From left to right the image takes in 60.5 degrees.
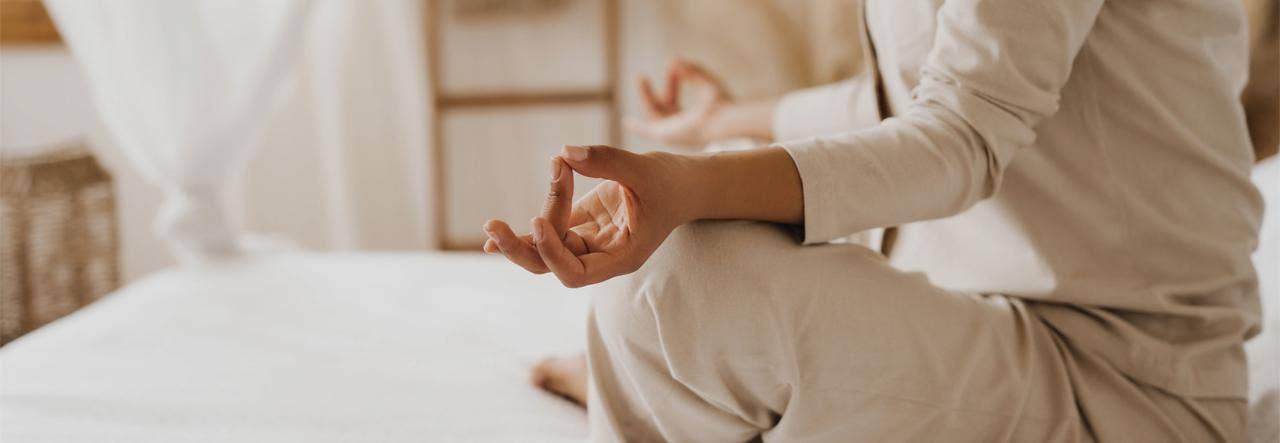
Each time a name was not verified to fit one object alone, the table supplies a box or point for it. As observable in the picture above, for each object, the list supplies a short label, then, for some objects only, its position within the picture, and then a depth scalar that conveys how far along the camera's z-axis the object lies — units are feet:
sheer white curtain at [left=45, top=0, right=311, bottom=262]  4.94
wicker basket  5.92
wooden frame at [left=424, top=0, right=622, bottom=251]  7.76
